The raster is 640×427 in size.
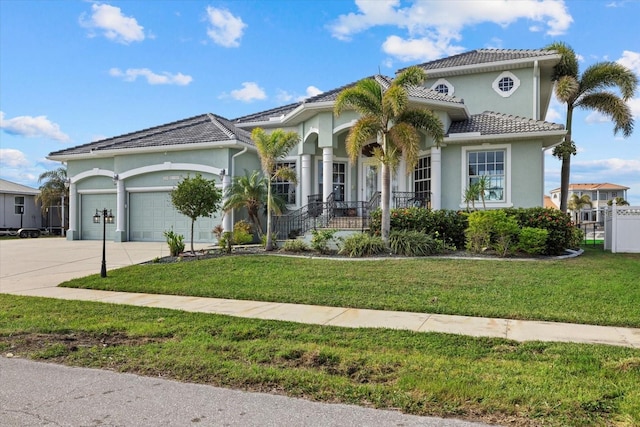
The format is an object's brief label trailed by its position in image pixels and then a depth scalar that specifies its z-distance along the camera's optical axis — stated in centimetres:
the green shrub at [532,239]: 1294
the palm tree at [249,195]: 1798
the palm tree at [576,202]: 6119
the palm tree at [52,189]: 3500
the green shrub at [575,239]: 1462
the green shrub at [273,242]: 1553
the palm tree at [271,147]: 1521
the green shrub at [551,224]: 1381
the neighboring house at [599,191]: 7388
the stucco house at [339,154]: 1684
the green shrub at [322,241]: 1438
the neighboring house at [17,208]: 3581
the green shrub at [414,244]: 1324
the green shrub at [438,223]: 1435
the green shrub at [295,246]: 1471
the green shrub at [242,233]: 1752
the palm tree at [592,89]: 2019
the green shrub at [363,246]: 1348
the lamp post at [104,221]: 1194
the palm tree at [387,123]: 1310
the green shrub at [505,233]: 1302
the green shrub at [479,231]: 1329
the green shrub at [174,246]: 1495
